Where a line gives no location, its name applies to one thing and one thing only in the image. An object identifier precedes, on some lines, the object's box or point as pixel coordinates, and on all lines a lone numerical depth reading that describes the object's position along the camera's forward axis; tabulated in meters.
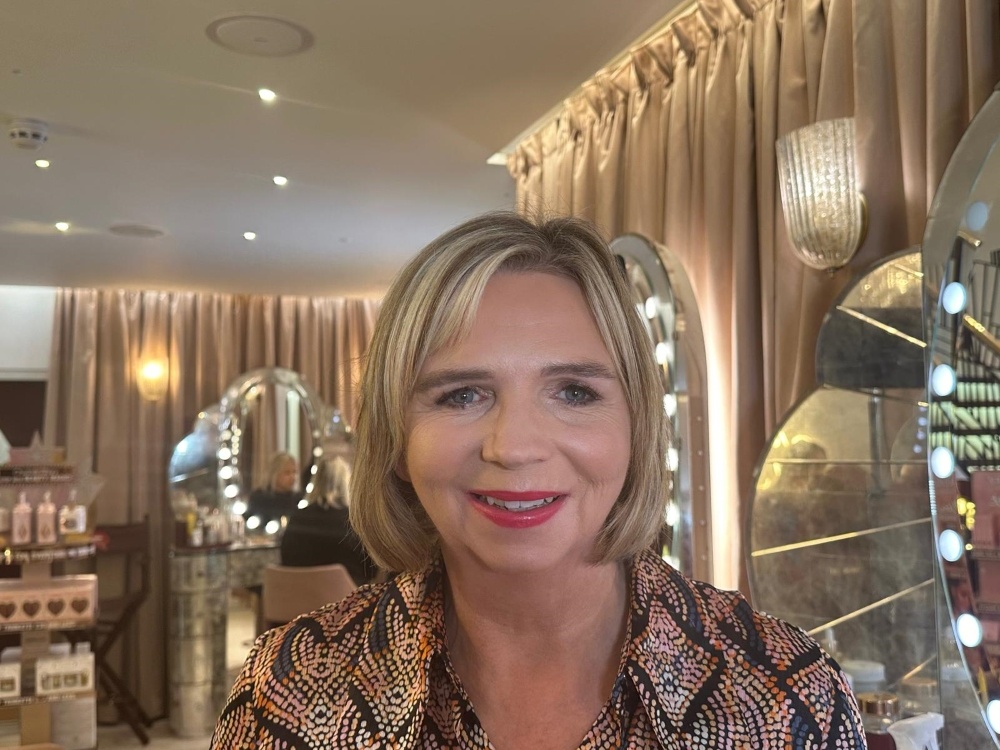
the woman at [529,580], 0.80
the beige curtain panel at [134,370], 5.86
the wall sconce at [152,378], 6.04
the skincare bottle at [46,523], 3.43
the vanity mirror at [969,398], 1.22
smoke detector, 2.97
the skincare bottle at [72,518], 3.54
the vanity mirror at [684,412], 2.23
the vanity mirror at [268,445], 5.71
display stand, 3.25
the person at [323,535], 4.27
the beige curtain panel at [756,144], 1.71
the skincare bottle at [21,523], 3.38
